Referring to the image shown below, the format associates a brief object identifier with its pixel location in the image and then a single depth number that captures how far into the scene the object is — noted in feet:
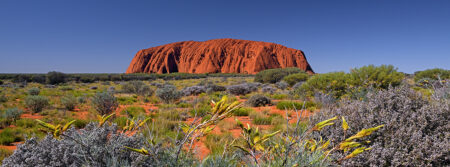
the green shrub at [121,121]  16.60
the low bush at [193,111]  21.22
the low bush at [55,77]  77.46
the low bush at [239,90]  40.22
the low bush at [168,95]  31.78
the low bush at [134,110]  21.65
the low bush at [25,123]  17.39
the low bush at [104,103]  21.36
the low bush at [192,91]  41.16
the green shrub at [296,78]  51.49
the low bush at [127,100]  31.15
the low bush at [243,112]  20.92
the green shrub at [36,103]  24.50
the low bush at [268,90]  41.08
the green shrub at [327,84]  23.00
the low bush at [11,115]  18.75
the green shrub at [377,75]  23.05
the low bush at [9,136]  13.10
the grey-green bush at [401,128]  5.97
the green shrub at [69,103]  25.82
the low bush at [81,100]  30.14
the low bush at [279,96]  32.45
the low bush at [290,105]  22.23
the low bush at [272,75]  69.62
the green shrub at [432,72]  45.11
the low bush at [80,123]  17.00
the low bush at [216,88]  44.03
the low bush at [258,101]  26.73
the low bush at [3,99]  30.27
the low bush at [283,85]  46.16
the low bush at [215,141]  10.61
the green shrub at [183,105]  26.86
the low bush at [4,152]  9.95
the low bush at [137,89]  40.86
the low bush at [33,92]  39.36
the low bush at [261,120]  17.17
